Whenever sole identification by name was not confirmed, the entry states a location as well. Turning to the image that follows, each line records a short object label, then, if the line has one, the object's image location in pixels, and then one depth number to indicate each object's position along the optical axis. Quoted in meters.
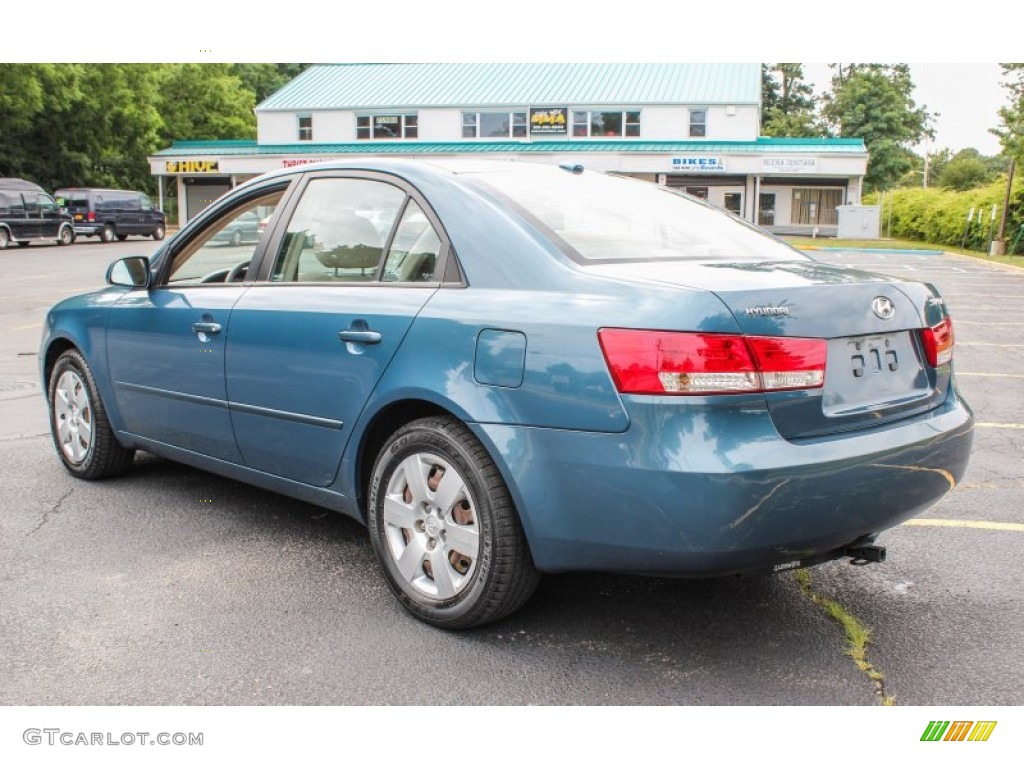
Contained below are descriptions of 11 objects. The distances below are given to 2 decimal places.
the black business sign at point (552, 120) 48.22
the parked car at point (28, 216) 30.56
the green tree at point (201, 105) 60.50
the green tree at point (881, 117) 68.75
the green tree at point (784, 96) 78.38
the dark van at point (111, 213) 36.44
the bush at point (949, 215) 36.25
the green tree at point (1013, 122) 31.03
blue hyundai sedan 2.88
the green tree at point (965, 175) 81.81
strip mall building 47.97
